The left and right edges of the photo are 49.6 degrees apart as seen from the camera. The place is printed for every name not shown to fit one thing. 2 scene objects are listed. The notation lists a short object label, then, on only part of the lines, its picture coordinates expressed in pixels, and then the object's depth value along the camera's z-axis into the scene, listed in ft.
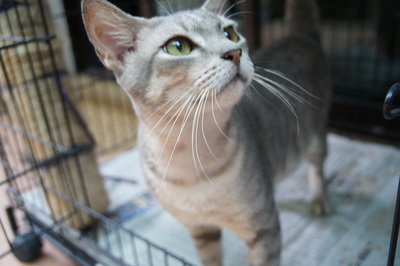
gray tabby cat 1.05
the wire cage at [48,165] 1.59
